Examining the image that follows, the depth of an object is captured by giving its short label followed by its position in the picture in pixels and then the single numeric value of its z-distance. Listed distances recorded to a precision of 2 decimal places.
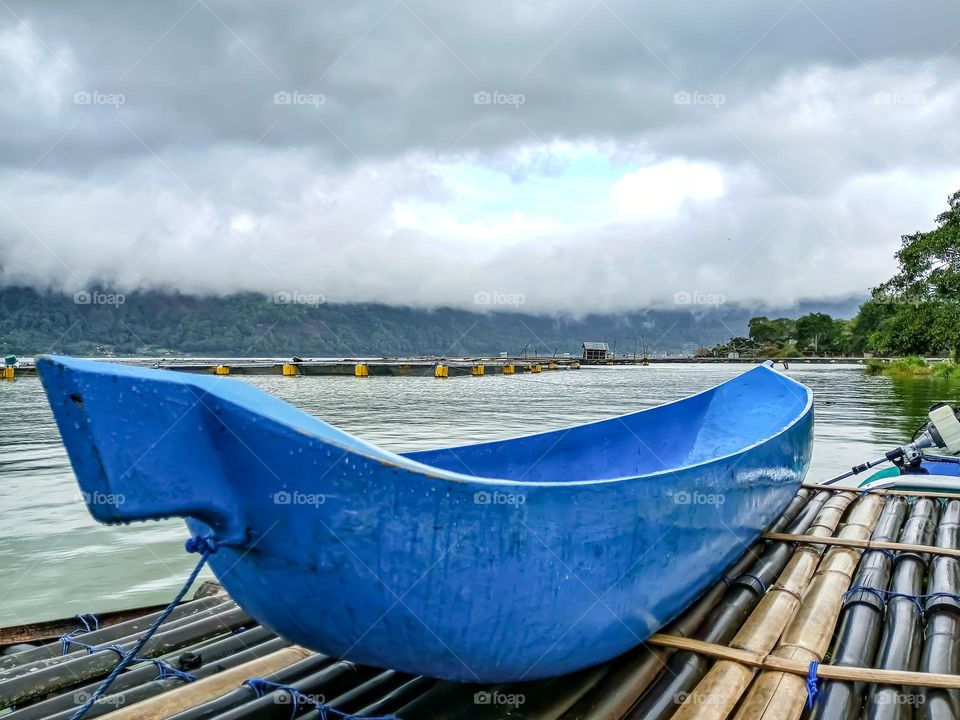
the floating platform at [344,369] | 62.18
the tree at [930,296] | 29.22
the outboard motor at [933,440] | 7.82
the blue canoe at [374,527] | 2.08
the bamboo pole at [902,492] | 6.61
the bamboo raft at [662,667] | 2.93
